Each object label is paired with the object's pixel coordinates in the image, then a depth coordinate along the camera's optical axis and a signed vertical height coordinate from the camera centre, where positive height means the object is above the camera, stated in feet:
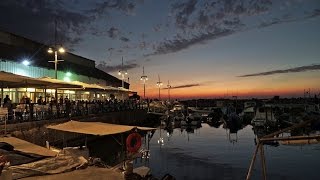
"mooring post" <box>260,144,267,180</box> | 14.82 -4.70
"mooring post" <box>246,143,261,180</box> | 14.58 -4.77
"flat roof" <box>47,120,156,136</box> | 33.66 -5.24
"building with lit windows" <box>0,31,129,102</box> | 83.00 +15.44
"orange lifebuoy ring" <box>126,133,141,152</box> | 32.67 -7.05
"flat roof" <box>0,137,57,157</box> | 29.48 -7.48
